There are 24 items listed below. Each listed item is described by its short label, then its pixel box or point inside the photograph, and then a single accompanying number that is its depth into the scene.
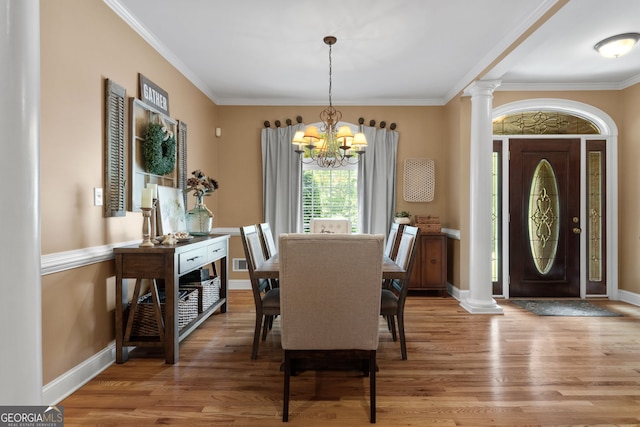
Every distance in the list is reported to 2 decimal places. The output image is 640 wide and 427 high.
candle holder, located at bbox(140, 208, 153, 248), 2.66
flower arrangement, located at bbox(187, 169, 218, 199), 3.74
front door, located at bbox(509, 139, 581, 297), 4.66
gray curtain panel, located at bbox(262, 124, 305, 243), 5.05
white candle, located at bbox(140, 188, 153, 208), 2.69
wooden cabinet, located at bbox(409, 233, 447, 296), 4.70
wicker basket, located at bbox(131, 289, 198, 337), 2.67
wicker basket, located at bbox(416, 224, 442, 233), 4.75
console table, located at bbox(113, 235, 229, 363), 2.58
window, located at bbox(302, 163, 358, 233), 5.17
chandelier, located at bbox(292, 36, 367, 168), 3.22
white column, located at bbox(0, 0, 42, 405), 1.28
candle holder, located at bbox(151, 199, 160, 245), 2.80
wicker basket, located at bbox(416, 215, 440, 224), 4.79
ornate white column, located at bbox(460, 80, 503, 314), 4.01
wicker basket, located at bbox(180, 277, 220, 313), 3.27
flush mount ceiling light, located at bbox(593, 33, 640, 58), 3.20
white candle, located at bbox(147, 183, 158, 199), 2.74
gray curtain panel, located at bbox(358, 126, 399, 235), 5.03
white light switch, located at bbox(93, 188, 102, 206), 2.46
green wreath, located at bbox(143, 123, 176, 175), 3.05
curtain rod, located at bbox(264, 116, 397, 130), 5.09
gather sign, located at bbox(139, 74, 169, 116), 3.07
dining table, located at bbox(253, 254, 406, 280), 2.49
